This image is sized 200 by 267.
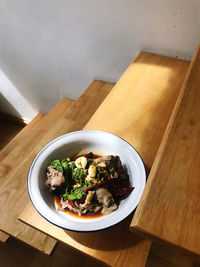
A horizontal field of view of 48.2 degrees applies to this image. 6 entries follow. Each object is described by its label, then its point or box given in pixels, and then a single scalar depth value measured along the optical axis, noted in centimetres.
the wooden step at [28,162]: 97
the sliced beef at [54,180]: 68
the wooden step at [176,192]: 40
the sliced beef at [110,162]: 70
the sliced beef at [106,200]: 64
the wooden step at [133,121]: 64
